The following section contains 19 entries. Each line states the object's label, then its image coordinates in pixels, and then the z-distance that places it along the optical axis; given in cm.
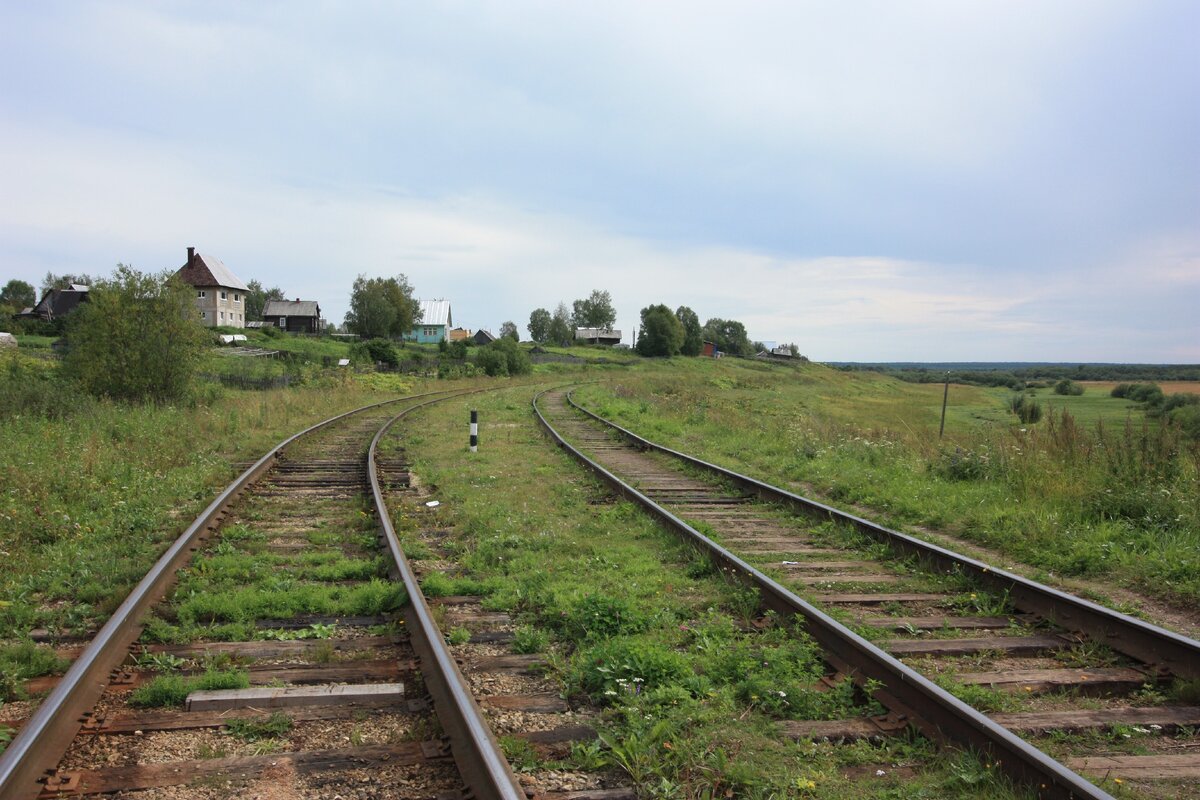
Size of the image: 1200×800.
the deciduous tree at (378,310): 8725
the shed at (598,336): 14260
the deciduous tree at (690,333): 11369
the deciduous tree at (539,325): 13562
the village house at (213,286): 7894
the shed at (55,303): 8825
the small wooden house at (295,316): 10194
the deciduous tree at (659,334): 10238
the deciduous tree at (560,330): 12788
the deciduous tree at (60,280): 12830
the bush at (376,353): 4759
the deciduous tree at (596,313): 14988
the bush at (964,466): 1077
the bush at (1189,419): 1068
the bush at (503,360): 4972
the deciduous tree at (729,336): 14300
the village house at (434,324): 11850
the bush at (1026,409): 2234
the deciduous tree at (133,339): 1822
